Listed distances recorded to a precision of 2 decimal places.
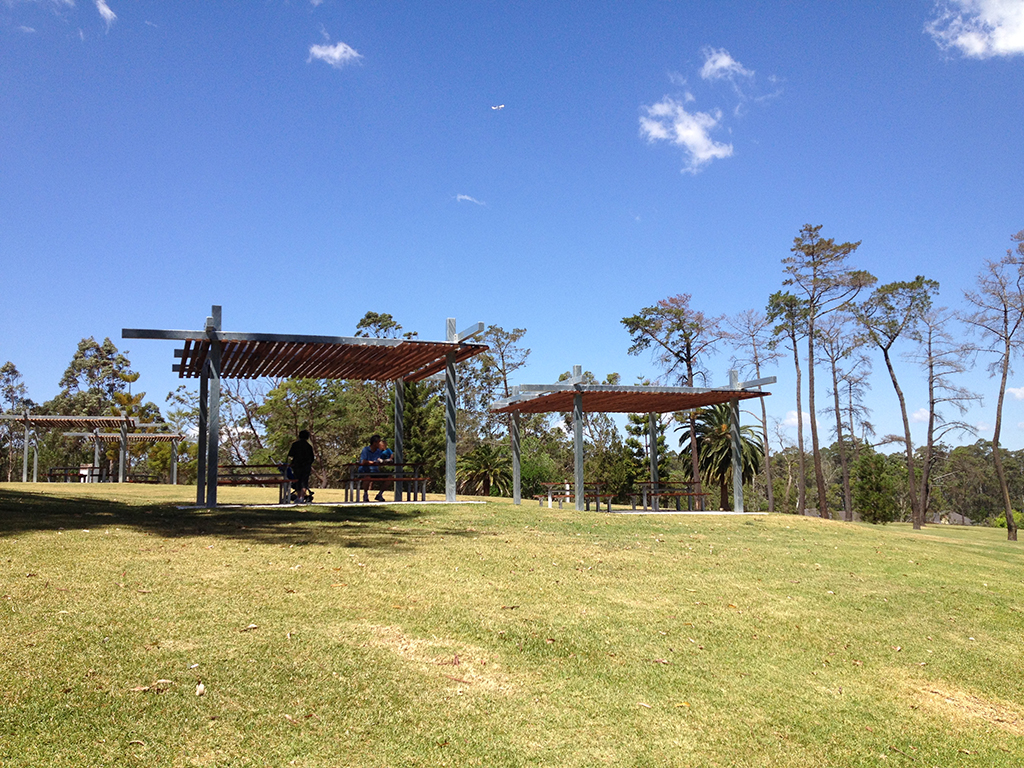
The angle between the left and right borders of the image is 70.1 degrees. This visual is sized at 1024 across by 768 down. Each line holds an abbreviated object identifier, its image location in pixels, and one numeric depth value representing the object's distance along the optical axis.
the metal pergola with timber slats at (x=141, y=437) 25.55
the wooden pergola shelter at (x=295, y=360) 11.45
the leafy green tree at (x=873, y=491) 35.06
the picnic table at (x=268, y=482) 11.20
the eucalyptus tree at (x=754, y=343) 33.44
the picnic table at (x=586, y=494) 17.00
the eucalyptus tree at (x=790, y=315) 31.61
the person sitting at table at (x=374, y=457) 13.20
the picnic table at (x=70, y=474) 25.69
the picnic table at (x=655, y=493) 16.44
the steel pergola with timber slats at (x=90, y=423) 23.60
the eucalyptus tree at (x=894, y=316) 29.08
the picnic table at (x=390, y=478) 12.48
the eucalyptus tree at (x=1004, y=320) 24.92
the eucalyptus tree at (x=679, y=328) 33.03
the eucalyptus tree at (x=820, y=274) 31.44
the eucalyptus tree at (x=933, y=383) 27.94
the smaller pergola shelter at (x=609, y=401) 14.99
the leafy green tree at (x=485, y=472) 28.08
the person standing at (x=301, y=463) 12.53
